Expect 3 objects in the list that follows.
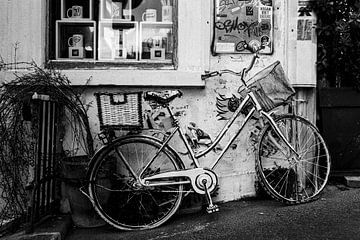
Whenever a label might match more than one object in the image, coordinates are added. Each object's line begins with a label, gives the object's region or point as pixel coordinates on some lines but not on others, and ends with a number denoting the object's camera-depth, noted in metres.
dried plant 4.46
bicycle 4.35
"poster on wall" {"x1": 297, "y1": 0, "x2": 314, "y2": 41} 5.01
